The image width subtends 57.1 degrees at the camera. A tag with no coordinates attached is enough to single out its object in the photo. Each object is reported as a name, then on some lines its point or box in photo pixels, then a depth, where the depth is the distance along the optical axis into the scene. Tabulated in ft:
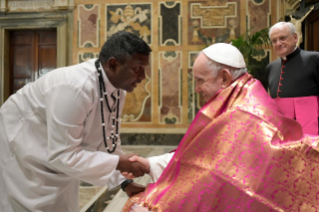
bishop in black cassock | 9.29
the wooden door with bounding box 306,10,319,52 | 15.42
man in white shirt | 4.58
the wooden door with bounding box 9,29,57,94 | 25.34
